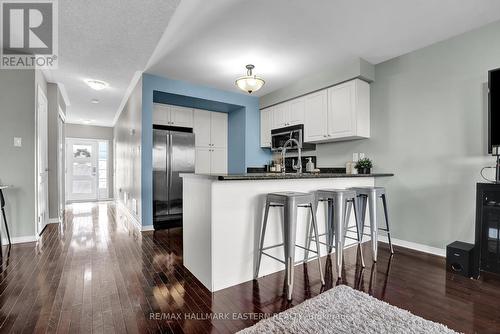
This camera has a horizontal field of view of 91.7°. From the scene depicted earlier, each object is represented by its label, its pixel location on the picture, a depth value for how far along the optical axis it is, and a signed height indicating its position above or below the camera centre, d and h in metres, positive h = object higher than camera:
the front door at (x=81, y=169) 7.64 -0.10
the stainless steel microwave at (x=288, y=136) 4.31 +0.54
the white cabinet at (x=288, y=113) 4.37 +0.99
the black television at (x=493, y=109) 2.32 +0.53
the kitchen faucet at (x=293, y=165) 4.56 -0.01
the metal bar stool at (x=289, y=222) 1.95 -0.47
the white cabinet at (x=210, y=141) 5.40 +0.56
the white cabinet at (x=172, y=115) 4.89 +1.05
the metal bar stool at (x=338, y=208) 2.33 -0.43
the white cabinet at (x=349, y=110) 3.50 +0.81
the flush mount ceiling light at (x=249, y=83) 3.25 +1.11
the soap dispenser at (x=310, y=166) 4.30 -0.02
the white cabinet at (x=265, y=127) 5.07 +0.81
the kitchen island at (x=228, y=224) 2.01 -0.53
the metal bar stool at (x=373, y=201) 2.75 -0.43
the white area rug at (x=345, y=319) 1.49 -1.01
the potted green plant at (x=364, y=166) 3.51 -0.02
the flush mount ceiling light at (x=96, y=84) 4.22 +1.45
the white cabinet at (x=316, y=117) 3.92 +0.80
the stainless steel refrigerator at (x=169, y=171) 4.23 -0.10
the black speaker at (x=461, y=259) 2.29 -0.91
